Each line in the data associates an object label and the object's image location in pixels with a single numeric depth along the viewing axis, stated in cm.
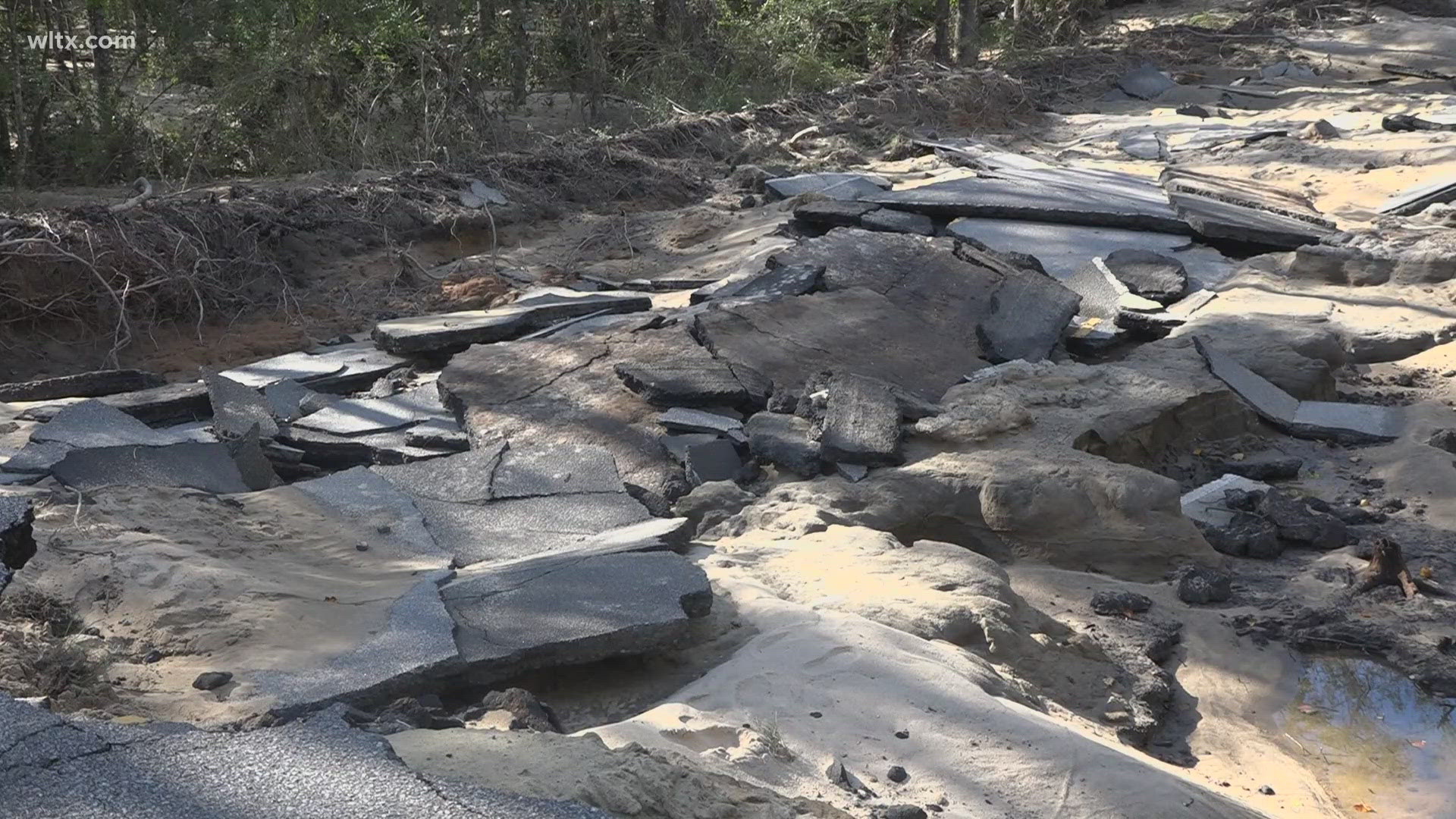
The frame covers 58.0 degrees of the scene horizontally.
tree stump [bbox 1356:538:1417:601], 473
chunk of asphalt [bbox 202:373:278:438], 546
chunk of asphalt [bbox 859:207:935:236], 846
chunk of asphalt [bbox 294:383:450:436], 566
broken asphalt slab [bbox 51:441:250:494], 455
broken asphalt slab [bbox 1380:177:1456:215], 940
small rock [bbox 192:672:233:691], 319
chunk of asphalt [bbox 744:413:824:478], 528
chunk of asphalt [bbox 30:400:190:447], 491
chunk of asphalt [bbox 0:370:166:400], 590
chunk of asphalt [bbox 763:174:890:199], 959
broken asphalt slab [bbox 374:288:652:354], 670
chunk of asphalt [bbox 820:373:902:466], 524
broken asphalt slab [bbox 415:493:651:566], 434
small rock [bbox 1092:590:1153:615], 459
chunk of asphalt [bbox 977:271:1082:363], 663
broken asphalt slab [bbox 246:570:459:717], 313
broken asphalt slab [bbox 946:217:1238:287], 828
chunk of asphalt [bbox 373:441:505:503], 480
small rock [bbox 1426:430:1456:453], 596
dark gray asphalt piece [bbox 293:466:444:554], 438
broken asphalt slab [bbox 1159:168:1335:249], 859
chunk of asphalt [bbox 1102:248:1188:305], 784
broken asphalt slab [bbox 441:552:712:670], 348
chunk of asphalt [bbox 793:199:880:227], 862
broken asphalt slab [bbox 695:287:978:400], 614
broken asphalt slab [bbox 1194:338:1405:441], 620
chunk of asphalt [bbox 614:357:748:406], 571
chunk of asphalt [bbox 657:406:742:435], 556
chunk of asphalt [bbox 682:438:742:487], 529
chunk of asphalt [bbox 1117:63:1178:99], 1423
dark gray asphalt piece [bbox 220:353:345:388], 637
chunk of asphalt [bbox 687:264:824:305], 700
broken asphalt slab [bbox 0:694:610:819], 231
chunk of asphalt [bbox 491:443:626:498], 483
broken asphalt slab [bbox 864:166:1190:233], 881
